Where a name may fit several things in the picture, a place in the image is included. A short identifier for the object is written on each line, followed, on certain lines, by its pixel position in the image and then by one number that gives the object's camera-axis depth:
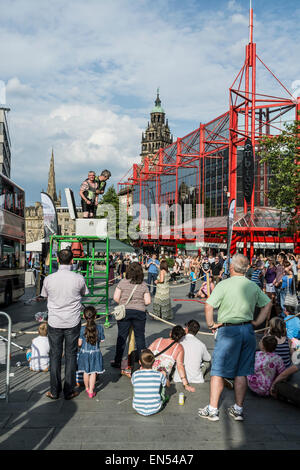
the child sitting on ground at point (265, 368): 5.56
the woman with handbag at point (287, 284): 10.87
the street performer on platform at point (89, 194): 11.30
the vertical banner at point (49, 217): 13.29
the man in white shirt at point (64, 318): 5.20
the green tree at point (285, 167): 21.38
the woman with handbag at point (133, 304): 6.39
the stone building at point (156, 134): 146.12
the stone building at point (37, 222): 136.38
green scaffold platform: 9.87
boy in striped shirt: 4.77
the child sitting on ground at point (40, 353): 6.54
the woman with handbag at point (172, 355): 5.78
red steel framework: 34.03
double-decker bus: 12.55
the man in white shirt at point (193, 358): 6.12
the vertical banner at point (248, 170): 31.30
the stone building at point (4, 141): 62.77
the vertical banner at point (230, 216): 20.36
